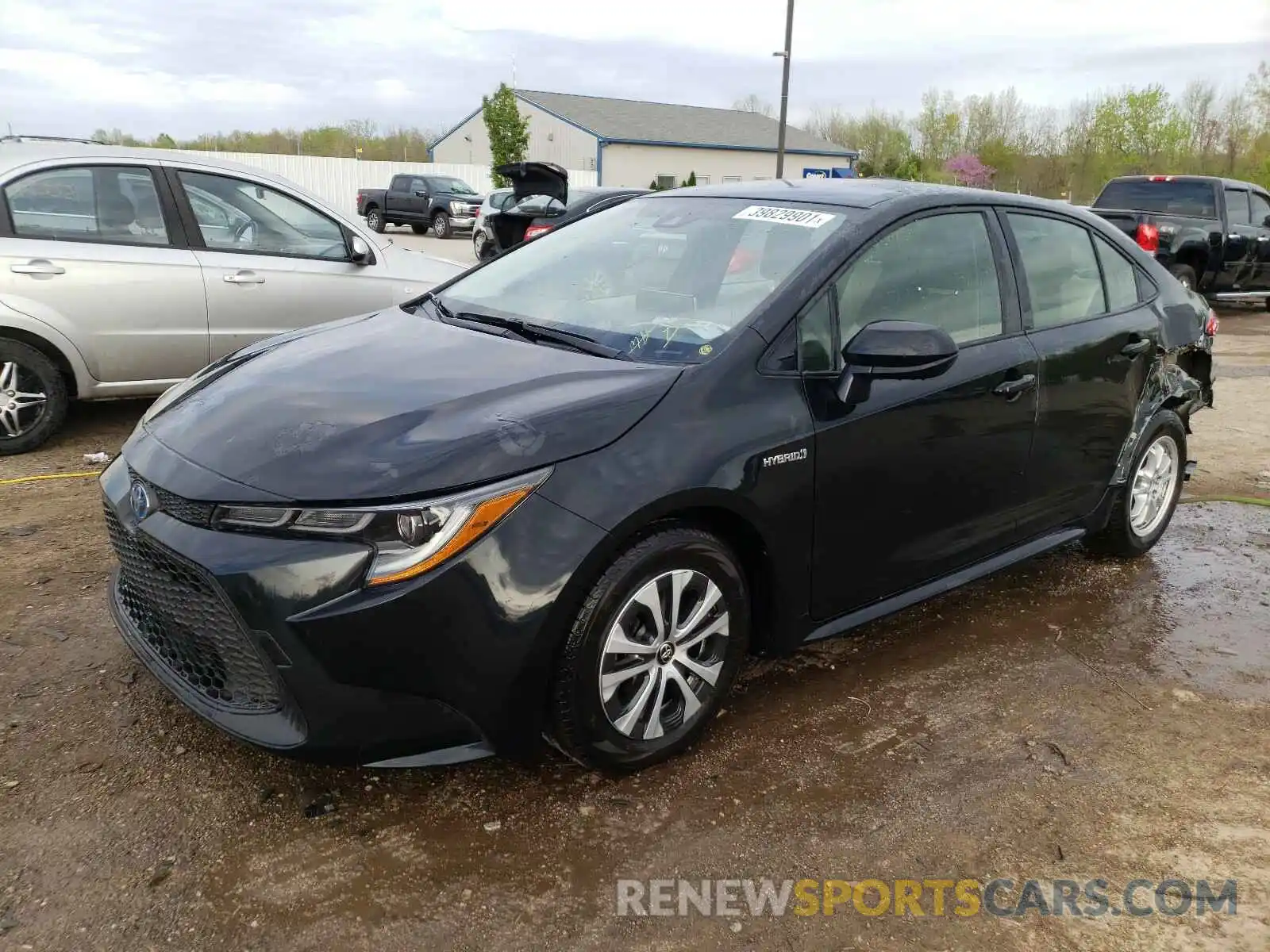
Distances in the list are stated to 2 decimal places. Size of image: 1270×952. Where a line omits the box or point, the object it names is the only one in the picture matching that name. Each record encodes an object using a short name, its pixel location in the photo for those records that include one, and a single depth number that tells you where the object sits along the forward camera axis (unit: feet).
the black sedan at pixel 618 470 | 7.69
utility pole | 67.41
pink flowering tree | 160.44
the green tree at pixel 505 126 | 132.67
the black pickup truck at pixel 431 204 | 97.25
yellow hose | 16.97
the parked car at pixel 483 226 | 44.68
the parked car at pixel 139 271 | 17.74
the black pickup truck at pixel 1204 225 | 44.24
